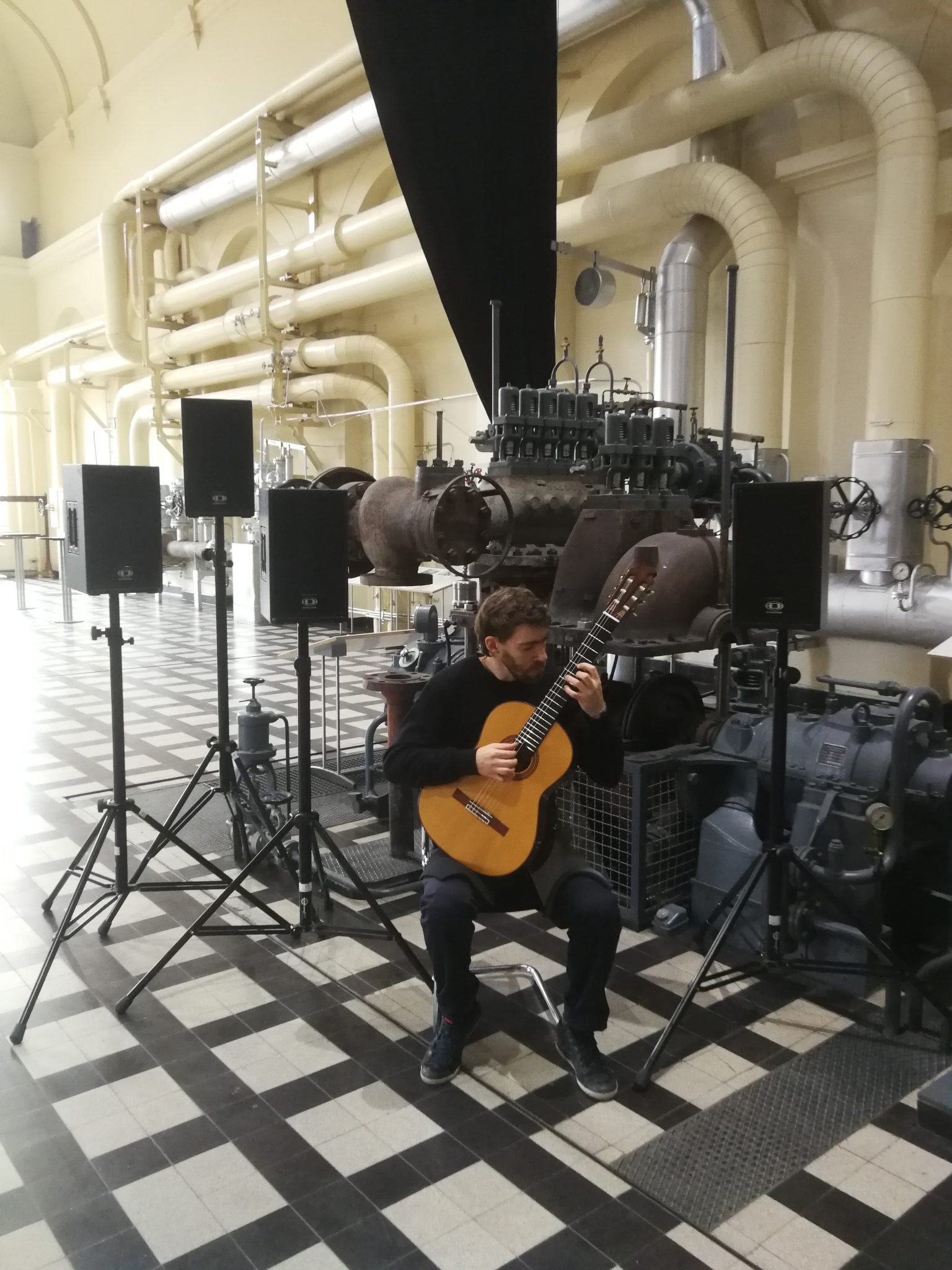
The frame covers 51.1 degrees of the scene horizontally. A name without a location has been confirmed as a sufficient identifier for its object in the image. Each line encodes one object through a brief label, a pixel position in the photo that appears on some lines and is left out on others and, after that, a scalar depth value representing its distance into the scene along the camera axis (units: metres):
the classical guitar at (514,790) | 2.43
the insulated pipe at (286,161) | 9.88
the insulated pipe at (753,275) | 6.33
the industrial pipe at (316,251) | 9.50
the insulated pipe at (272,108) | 9.94
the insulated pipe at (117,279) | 14.28
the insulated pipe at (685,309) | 7.00
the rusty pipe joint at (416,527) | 3.63
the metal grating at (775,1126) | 2.09
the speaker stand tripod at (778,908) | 2.59
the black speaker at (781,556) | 2.61
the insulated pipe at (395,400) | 10.61
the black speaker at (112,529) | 3.21
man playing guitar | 2.45
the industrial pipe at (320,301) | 9.52
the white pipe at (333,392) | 11.12
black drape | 4.84
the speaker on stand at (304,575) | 2.96
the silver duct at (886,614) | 5.38
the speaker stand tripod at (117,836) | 3.16
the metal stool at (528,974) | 2.70
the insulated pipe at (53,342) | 16.12
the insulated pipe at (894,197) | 5.51
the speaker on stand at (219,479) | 3.58
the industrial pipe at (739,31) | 6.16
